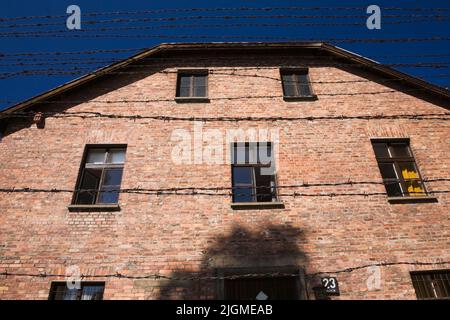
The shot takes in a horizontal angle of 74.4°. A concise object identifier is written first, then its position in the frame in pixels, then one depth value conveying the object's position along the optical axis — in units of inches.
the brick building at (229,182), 243.8
